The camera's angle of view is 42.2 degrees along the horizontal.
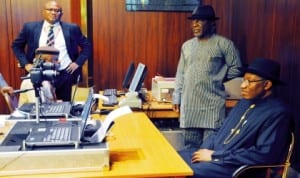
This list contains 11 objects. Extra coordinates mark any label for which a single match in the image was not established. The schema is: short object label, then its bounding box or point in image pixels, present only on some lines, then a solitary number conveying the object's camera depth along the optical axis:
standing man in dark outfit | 4.12
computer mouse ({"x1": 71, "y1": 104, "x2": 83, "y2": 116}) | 2.71
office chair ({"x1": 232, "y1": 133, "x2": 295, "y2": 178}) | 2.21
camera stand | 2.15
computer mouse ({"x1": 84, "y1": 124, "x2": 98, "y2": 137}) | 2.08
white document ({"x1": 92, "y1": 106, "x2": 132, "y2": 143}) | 1.89
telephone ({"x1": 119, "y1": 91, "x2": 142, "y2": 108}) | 3.43
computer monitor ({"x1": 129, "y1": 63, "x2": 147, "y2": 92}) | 3.61
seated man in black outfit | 2.20
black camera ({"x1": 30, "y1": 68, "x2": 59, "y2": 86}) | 2.12
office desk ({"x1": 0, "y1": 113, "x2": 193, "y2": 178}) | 1.75
